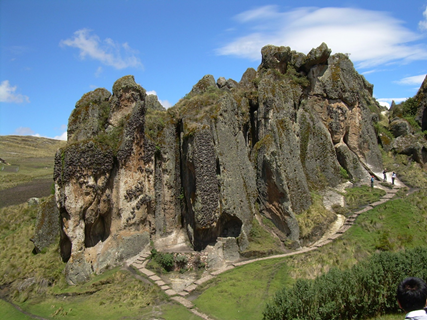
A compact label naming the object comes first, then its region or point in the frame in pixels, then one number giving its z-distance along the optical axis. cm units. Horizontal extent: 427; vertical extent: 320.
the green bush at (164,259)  1873
